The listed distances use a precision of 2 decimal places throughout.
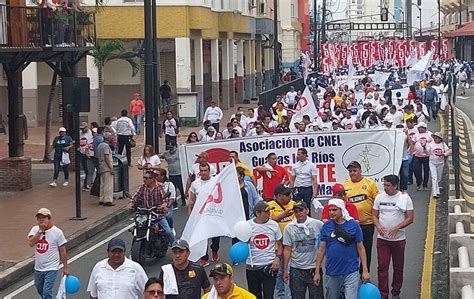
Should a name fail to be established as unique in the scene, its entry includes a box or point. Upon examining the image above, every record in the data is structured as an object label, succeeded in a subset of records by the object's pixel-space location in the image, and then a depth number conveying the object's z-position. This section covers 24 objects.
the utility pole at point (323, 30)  88.43
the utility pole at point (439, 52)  75.44
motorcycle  14.34
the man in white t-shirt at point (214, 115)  32.12
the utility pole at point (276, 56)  46.97
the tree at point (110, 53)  34.56
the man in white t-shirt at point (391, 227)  12.04
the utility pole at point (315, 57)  76.22
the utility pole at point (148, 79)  23.80
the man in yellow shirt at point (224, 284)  8.12
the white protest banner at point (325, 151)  16.82
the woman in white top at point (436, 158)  20.34
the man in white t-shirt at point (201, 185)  14.37
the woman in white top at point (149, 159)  18.64
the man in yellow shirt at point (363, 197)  12.45
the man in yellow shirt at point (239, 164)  15.59
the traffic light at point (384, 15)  84.75
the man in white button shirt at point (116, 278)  9.07
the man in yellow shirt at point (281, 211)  11.59
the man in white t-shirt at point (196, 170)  15.97
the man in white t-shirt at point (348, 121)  25.30
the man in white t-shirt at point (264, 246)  10.95
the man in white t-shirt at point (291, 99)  39.44
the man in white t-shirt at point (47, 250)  11.60
